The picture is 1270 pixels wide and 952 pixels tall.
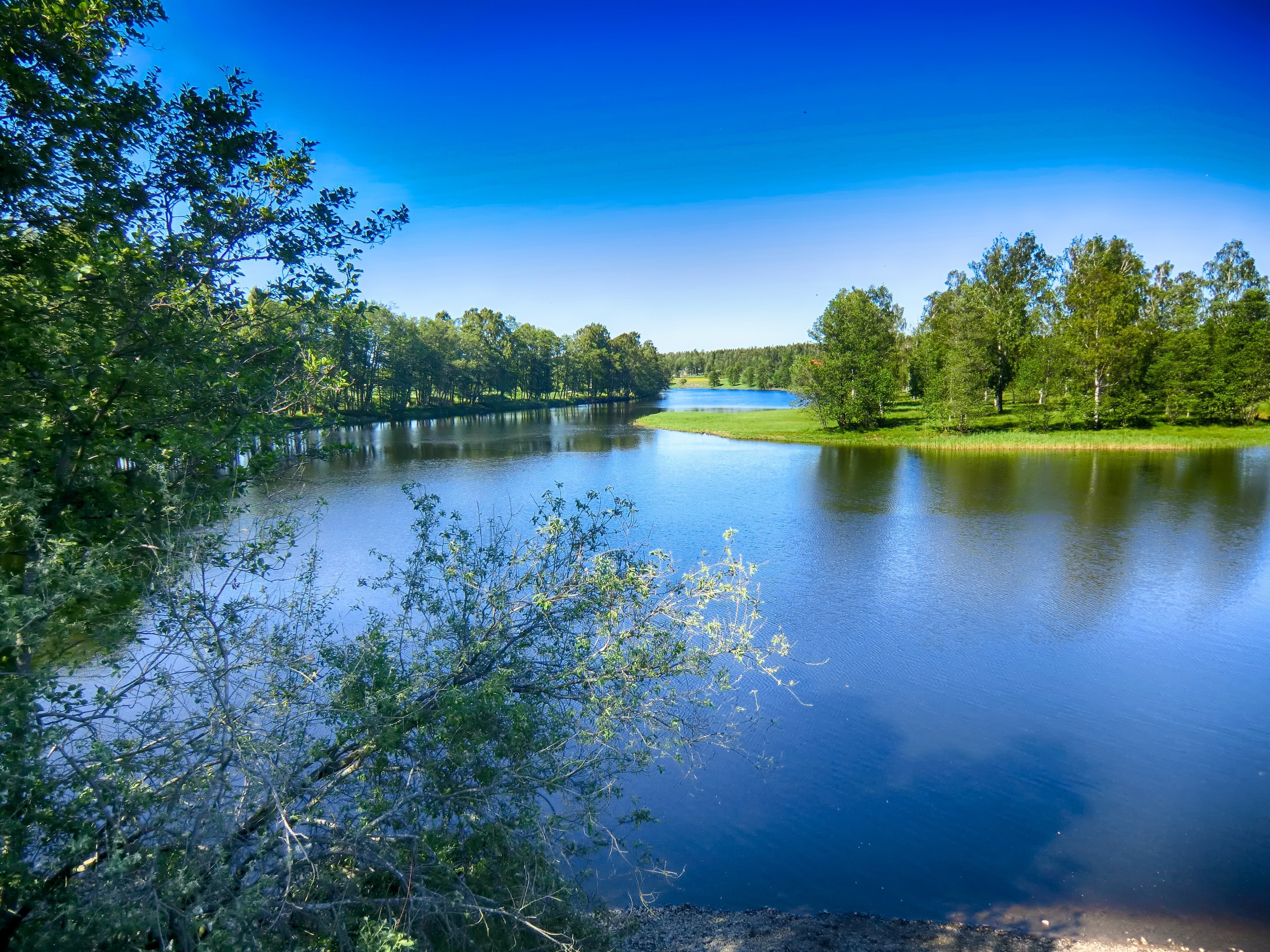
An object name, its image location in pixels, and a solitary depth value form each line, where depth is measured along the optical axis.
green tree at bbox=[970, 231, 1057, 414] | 50.84
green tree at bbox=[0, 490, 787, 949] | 4.39
